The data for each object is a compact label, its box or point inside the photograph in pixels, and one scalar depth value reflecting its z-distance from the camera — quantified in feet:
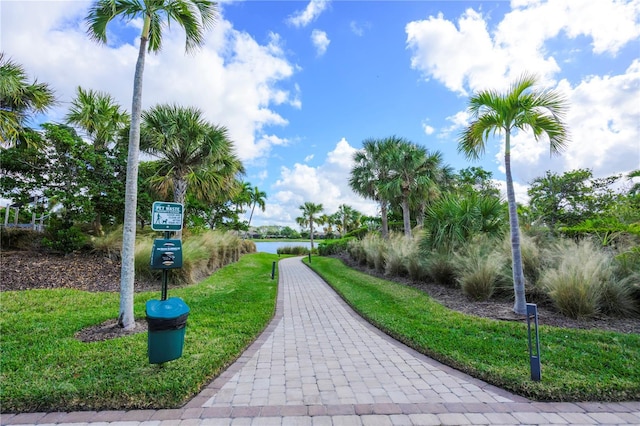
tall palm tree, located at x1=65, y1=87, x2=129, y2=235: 38.91
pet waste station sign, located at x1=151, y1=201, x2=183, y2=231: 13.42
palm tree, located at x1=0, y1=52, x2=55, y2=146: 24.89
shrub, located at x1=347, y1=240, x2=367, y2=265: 53.83
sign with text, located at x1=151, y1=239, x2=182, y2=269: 12.73
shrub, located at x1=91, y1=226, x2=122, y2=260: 32.04
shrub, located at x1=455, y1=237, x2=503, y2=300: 22.48
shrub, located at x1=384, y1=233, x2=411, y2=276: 36.47
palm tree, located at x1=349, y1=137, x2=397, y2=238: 63.21
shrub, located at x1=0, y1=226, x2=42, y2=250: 33.04
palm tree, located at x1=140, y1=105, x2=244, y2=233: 35.12
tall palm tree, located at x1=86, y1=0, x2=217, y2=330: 15.79
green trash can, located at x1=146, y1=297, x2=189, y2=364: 10.33
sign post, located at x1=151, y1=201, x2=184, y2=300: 12.80
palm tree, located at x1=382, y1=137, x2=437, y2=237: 54.29
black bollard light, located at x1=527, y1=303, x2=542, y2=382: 10.26
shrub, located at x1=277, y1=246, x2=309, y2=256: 139.33
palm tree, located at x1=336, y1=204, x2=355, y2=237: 182.39
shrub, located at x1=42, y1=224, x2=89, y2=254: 31.22
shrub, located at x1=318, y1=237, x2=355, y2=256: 87.79
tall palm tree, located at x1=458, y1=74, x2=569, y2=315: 17.83
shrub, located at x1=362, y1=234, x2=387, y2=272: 43.91
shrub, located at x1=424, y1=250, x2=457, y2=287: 27.99
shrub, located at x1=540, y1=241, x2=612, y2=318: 17.21
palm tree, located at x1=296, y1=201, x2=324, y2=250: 160.76
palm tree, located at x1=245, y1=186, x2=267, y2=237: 132.67
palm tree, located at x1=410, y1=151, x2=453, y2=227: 54.44
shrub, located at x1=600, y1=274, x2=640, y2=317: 17.74
